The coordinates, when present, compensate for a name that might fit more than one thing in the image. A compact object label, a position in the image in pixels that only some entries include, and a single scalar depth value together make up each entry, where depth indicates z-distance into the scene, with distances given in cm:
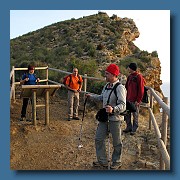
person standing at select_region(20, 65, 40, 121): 404
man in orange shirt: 434
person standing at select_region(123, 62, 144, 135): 365
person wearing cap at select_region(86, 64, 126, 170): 261
